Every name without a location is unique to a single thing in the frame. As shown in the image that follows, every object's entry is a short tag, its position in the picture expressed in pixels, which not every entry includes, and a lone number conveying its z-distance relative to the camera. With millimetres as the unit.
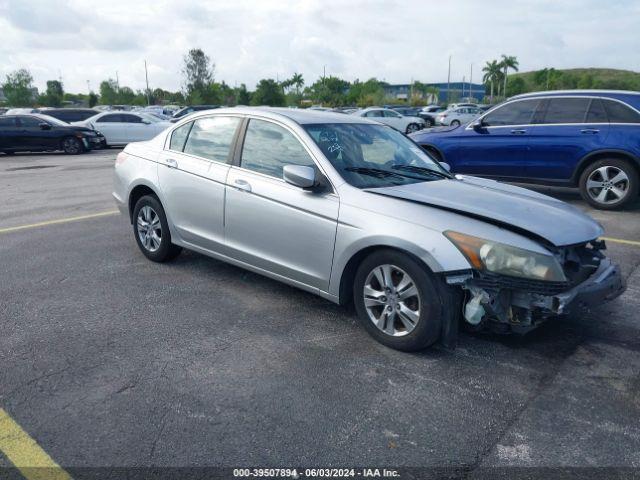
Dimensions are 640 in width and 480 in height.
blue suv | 8406
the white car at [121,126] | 22016
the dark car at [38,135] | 18609
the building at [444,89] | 138738
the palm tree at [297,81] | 98688
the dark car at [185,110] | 31662
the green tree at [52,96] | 79875
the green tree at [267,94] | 66250
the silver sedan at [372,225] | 3467
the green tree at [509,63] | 110438
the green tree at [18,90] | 80500
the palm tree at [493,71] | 113081
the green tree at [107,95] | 88500
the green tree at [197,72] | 75812
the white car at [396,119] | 26803
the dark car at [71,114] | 23078
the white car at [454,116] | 32562
